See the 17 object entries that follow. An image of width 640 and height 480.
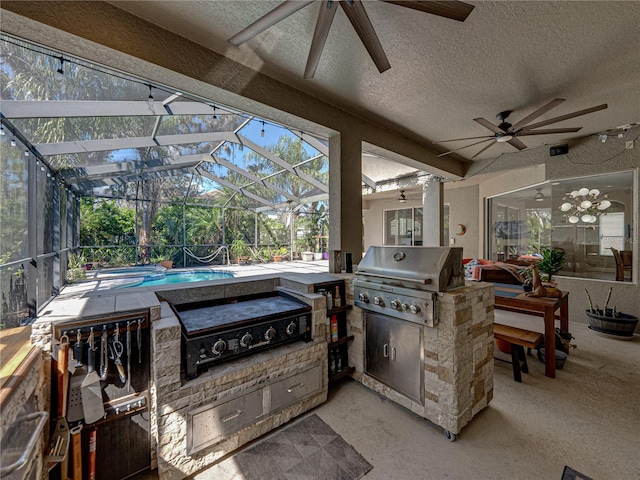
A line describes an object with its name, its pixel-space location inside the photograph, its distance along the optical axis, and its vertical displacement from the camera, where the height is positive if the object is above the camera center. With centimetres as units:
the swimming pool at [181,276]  604 -96
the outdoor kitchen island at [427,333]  183 -74
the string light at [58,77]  231 +151
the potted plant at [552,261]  303 -26
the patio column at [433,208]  568 +72
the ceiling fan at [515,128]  270 +133
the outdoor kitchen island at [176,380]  144 -90
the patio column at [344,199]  301 +49
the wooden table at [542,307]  261 -73
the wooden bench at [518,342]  248 -100
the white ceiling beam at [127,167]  495 +166
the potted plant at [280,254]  987 -55
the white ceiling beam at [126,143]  365 +164
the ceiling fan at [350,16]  134 +124
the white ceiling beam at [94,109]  256 +156
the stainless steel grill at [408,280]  189 -32
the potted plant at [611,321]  352 -115
